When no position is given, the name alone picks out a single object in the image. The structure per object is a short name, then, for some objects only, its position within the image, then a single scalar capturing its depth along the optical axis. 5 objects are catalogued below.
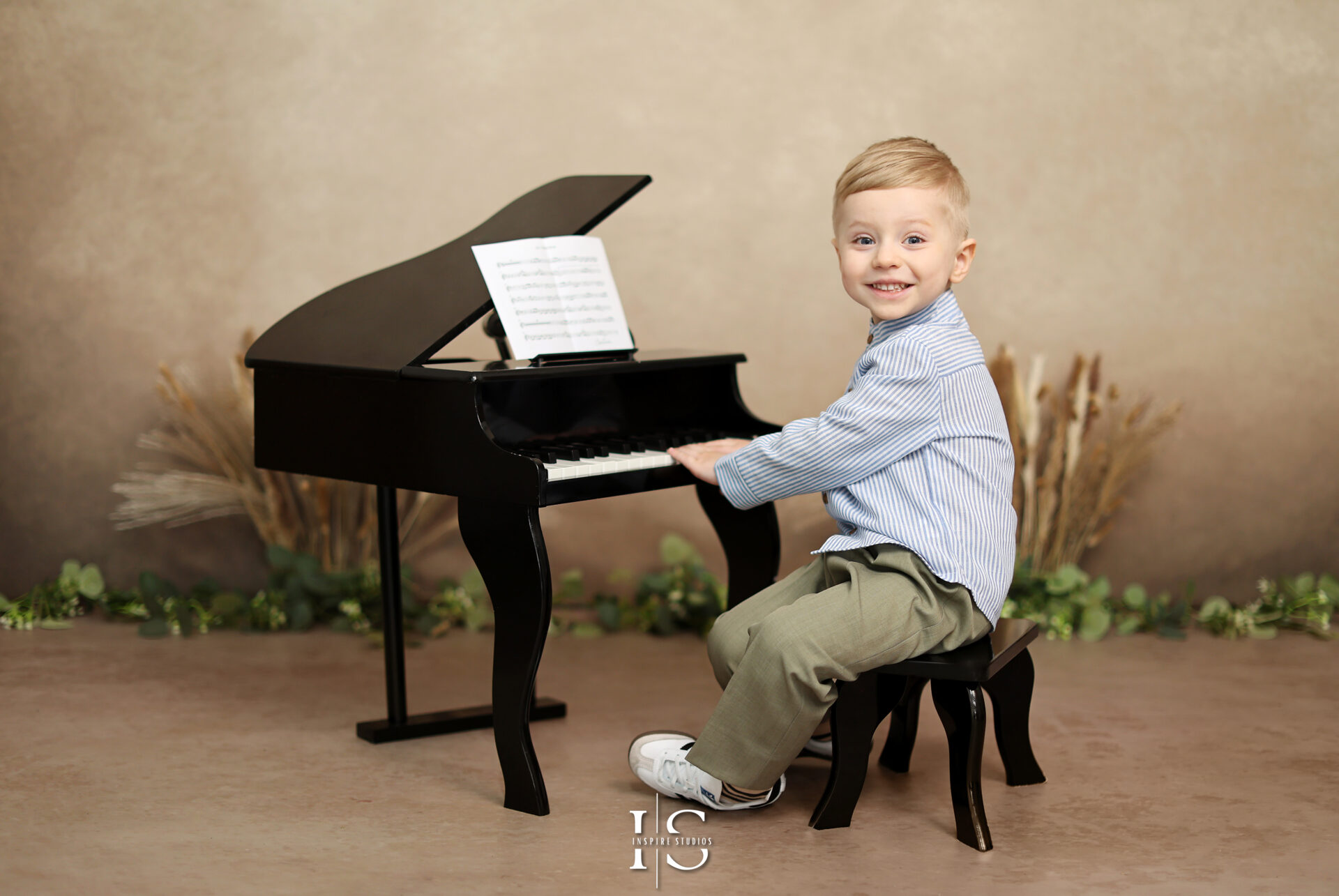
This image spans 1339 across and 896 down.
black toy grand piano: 2.60
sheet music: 2.79
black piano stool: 2.40
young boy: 2.40
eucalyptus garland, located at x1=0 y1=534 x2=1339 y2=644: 4.39
